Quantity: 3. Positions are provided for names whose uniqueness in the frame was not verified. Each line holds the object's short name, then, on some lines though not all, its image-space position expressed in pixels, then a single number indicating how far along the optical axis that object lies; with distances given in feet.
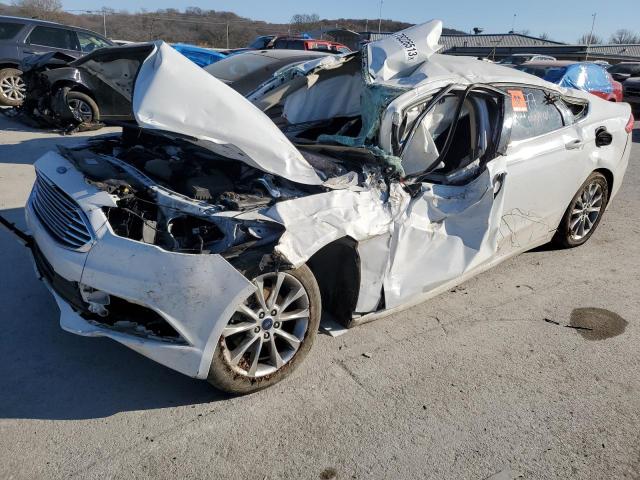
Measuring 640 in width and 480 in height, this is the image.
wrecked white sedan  8.93
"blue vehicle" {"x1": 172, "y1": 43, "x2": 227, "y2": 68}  33.68
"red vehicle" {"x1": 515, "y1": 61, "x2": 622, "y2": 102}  39.46
